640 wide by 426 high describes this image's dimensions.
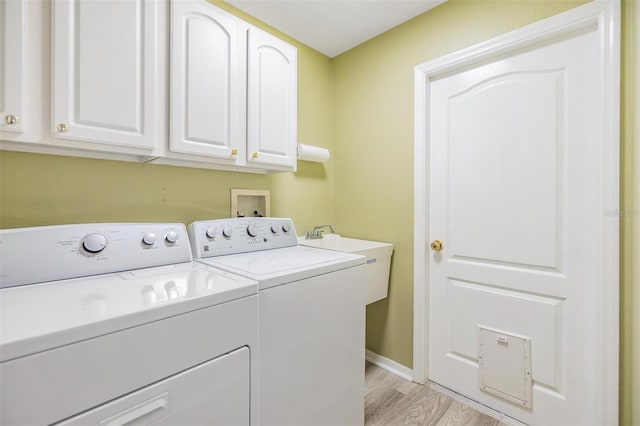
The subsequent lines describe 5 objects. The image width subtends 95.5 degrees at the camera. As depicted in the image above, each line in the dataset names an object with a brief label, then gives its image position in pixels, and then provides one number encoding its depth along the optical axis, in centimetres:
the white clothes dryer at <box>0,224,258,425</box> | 64
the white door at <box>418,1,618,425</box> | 141
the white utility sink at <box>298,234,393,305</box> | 194
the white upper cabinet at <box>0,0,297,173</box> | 100
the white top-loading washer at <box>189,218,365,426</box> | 107
